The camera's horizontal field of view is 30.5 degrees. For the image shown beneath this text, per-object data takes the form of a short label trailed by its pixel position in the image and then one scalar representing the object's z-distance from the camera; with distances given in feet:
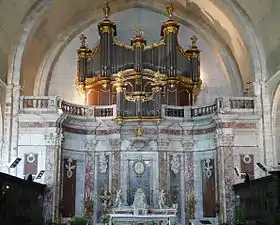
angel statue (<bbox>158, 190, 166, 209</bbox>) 72.69
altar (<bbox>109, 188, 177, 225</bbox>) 70.44
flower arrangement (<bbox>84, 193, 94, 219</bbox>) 74.49
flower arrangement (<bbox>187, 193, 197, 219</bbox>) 75.25
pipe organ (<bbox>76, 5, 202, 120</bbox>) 80.33
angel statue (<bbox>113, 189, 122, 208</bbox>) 72.74
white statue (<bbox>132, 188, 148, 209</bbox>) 72.43
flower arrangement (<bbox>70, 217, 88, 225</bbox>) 55.97
